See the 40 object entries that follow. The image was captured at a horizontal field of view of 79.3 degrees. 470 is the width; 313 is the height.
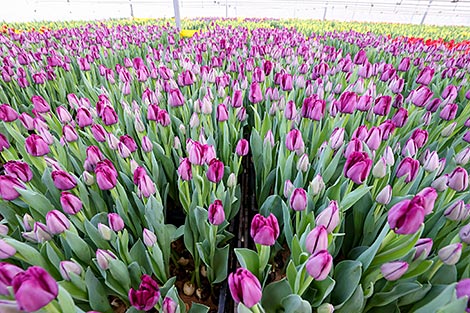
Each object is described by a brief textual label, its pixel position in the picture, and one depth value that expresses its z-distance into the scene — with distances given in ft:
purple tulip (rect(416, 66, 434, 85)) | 4.18
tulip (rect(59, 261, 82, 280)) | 1.76
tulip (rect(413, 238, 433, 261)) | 1.69
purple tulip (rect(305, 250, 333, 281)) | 1.43
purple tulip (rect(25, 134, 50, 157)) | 2.38
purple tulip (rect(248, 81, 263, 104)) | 3.55
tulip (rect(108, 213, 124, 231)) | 1.95
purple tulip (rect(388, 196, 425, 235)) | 1.47
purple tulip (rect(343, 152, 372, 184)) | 1.94
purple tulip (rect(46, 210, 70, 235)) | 1.80
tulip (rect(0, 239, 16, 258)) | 1.71
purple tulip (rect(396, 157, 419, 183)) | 2.13
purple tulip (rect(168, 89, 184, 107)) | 3.35
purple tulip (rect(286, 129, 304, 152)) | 2.56
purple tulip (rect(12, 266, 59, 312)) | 1.09
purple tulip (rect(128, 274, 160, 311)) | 1.56
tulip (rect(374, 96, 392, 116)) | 3.02
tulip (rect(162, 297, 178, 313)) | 1.60
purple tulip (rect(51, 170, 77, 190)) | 2.07
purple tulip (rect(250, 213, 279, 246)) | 1.59
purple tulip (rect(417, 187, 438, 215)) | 1.63
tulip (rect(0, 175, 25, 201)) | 2.02
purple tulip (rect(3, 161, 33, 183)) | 2.22
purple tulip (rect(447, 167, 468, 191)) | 1.98
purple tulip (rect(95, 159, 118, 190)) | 2.06
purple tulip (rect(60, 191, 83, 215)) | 1.94
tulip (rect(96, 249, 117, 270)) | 1.80
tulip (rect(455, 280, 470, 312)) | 1.35
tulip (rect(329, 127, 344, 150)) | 2.52
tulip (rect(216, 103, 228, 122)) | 3.03
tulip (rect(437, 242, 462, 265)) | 1.57
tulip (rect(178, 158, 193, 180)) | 2.27
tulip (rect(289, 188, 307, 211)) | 1.92
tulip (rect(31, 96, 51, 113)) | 3.23
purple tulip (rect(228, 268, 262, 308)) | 1.30
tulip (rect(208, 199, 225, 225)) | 1.93
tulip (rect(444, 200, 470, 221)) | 1.88
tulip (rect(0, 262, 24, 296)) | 1.29
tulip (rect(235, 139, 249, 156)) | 2.79
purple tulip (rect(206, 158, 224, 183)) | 2.14
